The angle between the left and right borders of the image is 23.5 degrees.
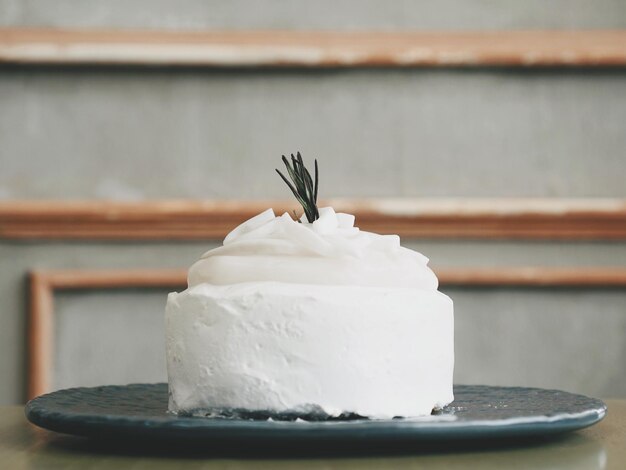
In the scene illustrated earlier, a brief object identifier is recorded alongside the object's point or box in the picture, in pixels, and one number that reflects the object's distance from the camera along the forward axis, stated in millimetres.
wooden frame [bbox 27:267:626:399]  1147
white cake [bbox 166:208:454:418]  642
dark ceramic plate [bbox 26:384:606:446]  561
